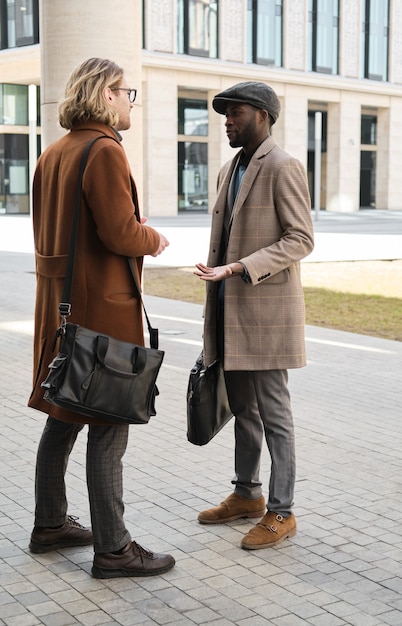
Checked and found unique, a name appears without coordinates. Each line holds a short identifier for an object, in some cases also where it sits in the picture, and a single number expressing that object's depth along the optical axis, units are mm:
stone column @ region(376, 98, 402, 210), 58438
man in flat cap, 4469
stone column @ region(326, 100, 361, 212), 55594
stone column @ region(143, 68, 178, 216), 46844
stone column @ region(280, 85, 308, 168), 52406
